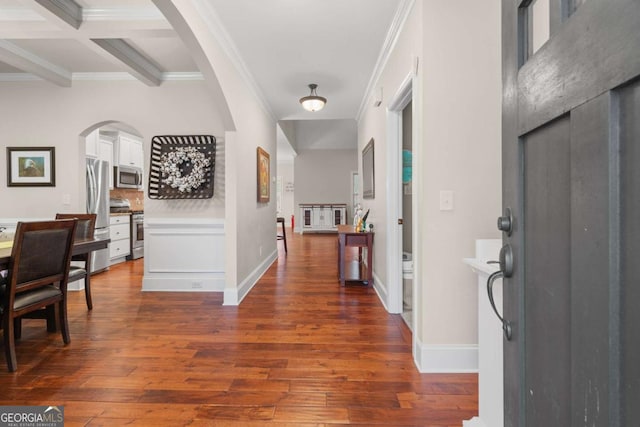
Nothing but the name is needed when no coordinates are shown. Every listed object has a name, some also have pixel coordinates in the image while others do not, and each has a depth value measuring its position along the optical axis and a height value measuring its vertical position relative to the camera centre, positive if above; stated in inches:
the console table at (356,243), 153.5 -14.8
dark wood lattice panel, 143.7 +20.2
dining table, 76.9 -10.7
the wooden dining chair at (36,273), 76.8 -16.0
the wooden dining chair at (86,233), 121.0 -7.6
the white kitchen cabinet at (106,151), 198.8 +41.0
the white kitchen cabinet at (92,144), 186.5 +42.2
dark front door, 19.3 +0.0
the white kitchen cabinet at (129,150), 215.2 +45.8
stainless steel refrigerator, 174.9 +7.8
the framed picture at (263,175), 171.6 +22.2
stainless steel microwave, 213.6 +26.5
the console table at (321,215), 399.9 -2.5
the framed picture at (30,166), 148.4 +23.0
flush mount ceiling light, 155.1 +56.1
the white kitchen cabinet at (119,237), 197.2 -15.4
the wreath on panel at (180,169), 143.0 +20.4
